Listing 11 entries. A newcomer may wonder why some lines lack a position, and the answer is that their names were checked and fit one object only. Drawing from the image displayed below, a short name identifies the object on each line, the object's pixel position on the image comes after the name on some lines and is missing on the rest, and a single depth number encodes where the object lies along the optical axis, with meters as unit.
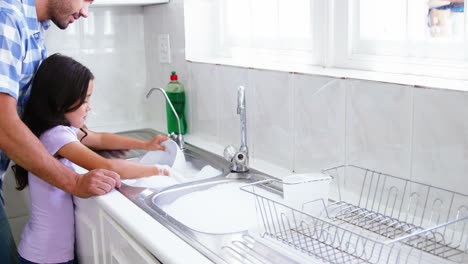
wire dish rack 1.07
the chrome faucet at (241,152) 1.67
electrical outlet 2.31
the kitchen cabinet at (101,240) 1.30
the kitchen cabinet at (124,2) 2.13
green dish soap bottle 2.21
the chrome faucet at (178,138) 2.04
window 1.39
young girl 1.66
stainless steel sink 1.10
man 1.46
